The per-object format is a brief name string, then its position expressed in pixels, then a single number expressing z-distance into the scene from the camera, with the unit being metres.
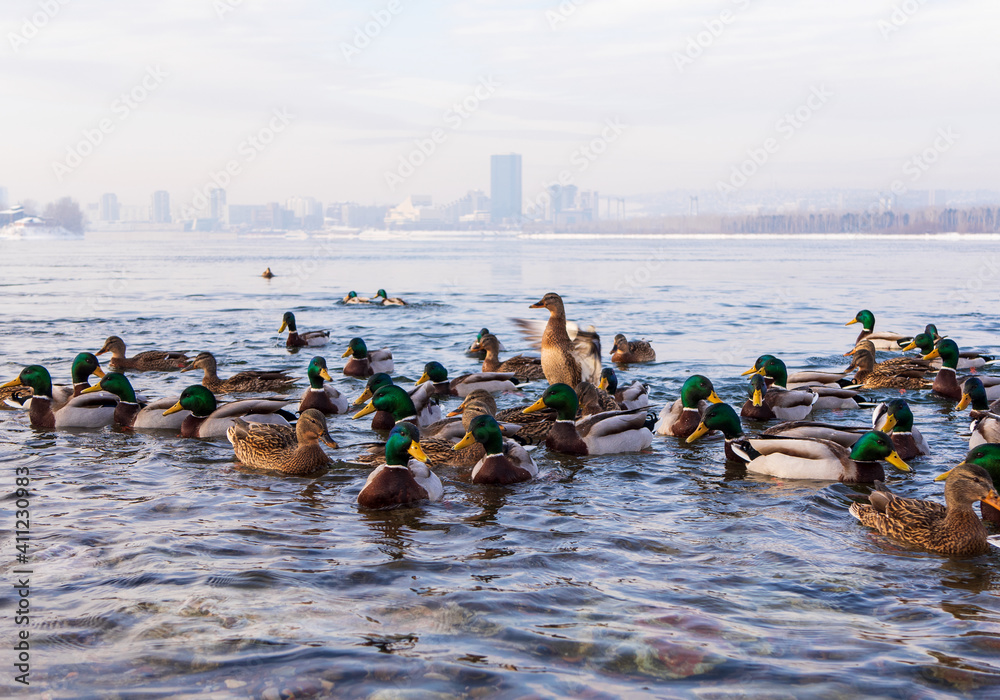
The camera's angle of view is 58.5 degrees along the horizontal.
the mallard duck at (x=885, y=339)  16.06
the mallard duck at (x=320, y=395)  10.77
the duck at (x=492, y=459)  7.72
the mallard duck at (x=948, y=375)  11.96
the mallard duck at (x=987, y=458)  7.02
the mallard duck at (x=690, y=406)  9.80
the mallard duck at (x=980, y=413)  8.34
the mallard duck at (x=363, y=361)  13.74
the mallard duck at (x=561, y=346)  10.84
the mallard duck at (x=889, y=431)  8.39
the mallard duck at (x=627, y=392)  10.84
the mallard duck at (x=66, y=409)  10.15
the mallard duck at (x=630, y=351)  15.34
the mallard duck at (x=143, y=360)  14.23
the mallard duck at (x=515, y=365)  14.02
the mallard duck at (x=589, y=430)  9.06
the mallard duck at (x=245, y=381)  12.52
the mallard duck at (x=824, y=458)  7.83
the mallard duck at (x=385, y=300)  26.92
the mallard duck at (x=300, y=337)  17.50
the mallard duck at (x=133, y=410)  10.00
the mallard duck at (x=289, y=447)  8.19
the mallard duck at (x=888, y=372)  12.78
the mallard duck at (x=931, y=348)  13.56
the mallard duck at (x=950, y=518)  6.03
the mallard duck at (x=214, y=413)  9.62
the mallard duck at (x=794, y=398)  10.76
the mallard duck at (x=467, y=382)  11.94
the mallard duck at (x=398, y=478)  7.02
